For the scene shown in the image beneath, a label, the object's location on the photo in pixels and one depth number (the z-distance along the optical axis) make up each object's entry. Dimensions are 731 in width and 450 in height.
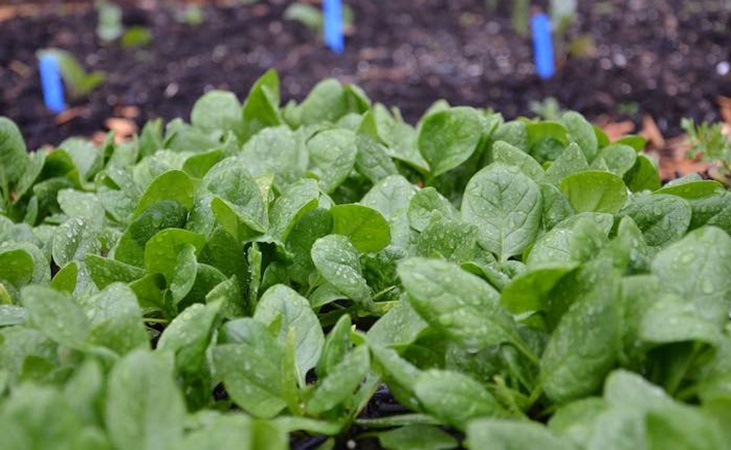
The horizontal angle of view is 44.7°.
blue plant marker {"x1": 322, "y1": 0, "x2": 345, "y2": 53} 4.43
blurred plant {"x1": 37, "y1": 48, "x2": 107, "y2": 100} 4.20
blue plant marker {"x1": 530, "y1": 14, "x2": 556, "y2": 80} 4.00
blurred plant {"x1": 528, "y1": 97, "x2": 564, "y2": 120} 3.77
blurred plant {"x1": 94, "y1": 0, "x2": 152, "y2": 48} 4.95
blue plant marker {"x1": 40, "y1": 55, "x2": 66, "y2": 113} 3.69
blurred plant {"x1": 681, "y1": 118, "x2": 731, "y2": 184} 1.93
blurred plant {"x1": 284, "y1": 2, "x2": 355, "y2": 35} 5.05
